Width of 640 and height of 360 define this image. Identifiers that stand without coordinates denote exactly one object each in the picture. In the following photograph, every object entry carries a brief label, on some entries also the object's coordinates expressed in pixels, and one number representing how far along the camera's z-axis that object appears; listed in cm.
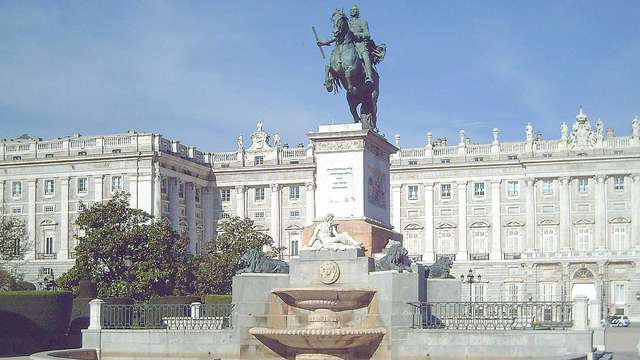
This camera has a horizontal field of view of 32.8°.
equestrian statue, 2641
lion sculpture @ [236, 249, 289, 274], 2552
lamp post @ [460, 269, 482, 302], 9151
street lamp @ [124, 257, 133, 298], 5472
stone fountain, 2373
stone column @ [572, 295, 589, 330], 2314
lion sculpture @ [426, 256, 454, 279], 2626
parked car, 8050
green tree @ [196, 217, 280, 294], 6150
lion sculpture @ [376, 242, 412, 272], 2414
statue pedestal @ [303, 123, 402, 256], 2522
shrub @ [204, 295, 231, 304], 4372
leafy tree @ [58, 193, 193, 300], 5506
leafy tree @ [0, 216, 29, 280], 6581
